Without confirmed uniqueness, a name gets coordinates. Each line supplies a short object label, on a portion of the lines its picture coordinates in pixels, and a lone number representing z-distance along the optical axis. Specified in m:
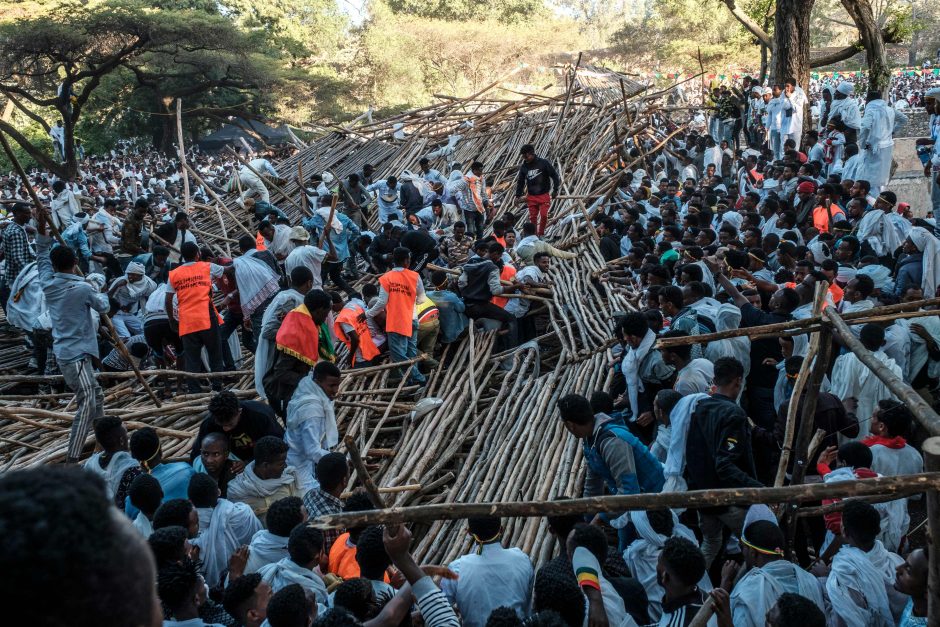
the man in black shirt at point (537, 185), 11.45
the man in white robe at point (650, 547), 3.87
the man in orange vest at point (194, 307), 7.36
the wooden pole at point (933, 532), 2.15
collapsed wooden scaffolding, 5.45
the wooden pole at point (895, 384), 2.29
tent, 34.08
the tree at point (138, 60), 22.44
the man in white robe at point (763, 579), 3.22
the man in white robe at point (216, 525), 3.89
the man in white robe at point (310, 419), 4.96
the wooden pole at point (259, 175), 14.63
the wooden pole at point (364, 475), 2.60
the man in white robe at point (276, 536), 3.63
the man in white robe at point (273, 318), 5.85
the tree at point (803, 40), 13.97
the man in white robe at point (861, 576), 3.28
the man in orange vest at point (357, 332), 7.58
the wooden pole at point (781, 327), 3.20
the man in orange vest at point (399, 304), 7.53
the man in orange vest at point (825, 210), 8.57
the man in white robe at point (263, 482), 4.39
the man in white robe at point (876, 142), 10.61
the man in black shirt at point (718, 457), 4.06
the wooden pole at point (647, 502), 2.05
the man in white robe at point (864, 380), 5.00
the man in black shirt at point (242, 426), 4.74
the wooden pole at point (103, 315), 6.38
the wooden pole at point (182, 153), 12.24
